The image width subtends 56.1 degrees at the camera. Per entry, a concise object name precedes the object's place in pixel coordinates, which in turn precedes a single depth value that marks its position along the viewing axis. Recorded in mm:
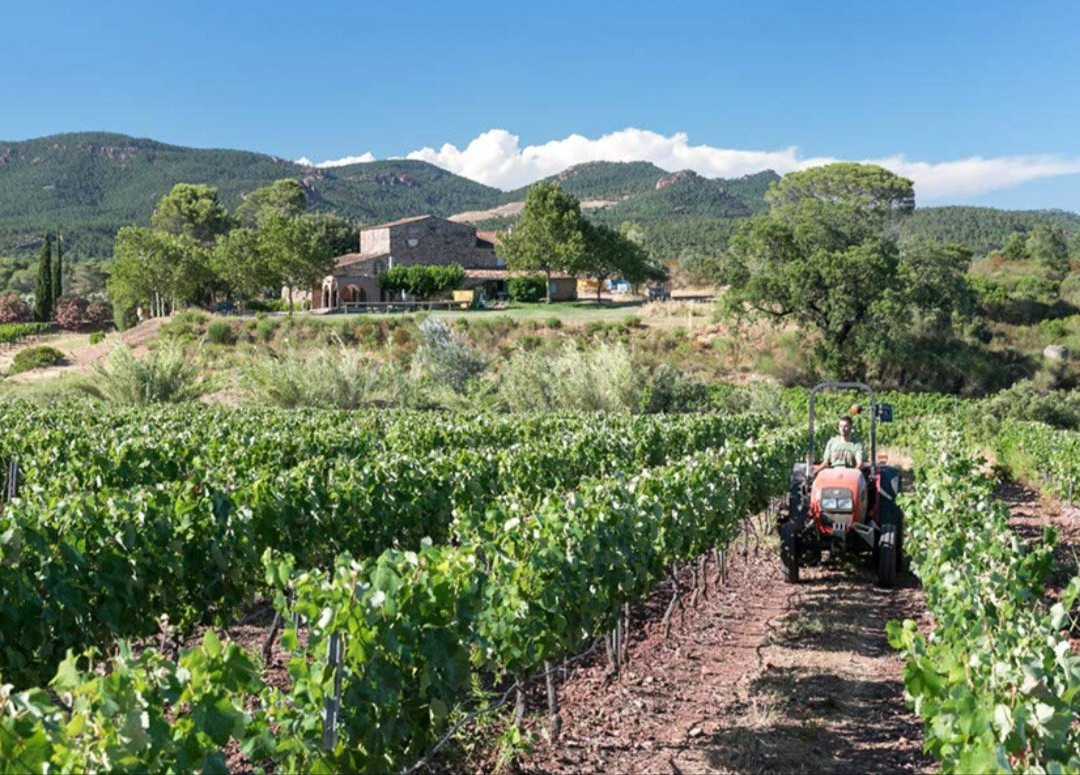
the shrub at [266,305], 55844
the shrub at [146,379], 24391
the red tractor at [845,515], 9781
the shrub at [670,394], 27938
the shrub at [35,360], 40625
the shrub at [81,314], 57969
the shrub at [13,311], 60094
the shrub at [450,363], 29984
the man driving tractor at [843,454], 10289
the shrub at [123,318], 55719
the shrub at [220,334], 42375
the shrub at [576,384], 26188
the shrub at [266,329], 42094
